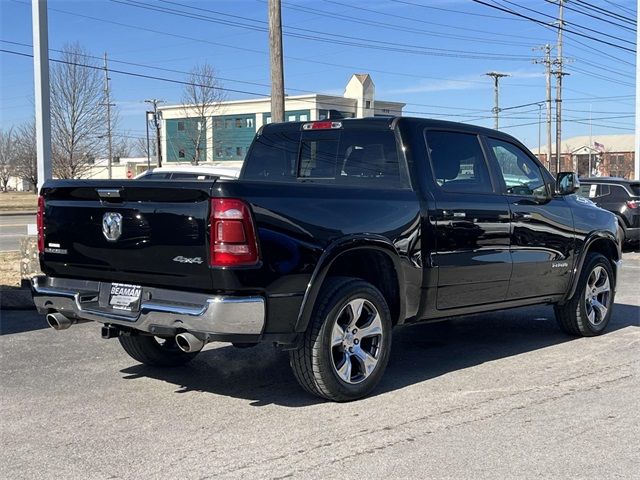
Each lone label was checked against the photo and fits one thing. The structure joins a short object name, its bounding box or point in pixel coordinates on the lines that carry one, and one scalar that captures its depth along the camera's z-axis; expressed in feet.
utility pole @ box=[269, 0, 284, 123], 47.91
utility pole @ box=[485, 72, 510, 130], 202.18
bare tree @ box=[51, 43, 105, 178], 122.01
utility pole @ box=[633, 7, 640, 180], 75.72
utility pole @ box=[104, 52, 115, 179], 159.53
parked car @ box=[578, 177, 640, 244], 56.54
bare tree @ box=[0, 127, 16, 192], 247.03
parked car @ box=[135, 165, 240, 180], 45.78
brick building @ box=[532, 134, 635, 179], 314.76
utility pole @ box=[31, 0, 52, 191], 33.40
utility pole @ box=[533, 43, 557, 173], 180.86
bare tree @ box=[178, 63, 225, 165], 190.70
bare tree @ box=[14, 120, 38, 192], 184.58
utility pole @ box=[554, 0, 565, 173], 159.53
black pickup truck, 15.23
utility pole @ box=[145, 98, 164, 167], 150.82
